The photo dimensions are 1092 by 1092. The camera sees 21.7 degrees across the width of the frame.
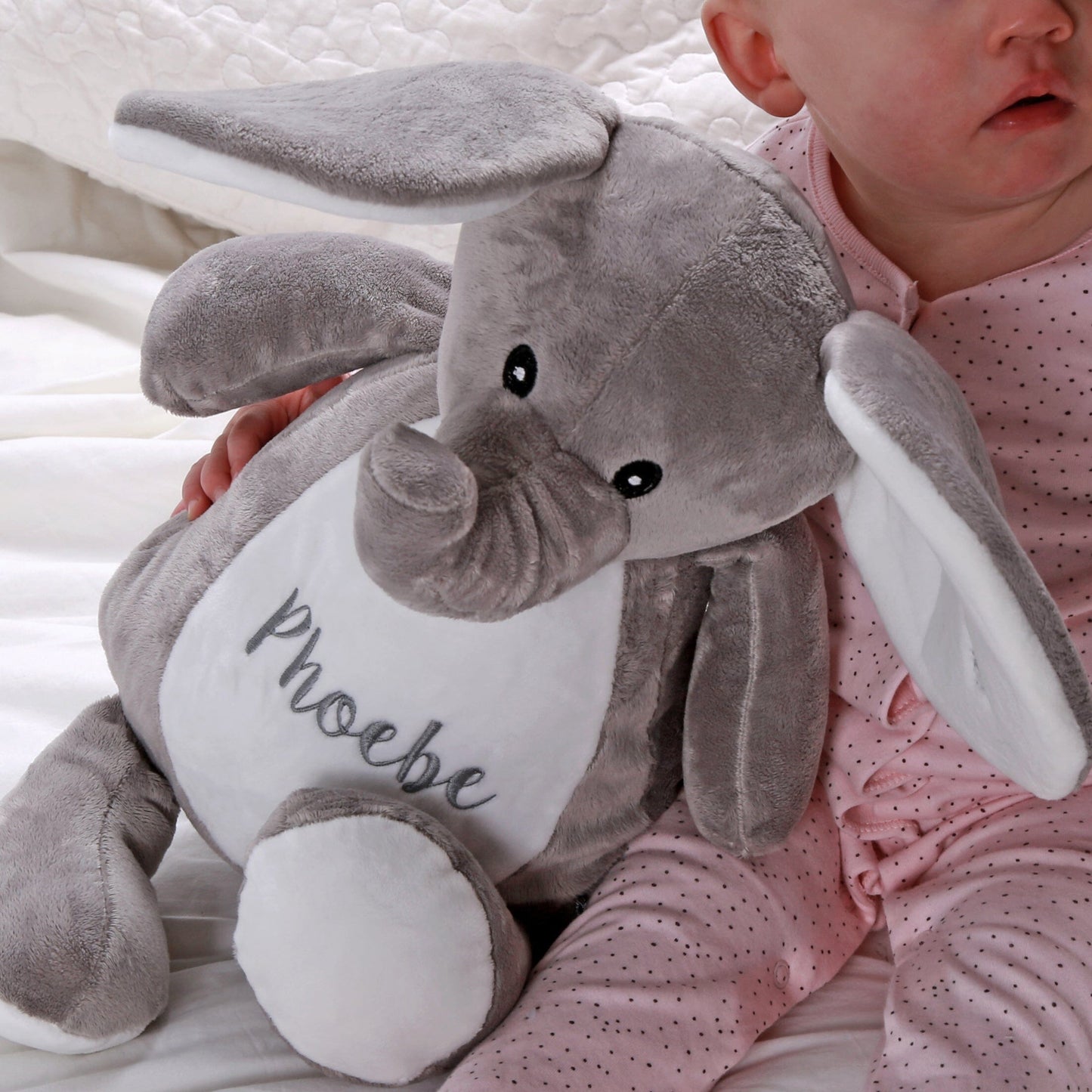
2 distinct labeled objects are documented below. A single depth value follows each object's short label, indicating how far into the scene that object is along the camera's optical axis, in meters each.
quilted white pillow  1.26
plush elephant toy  0.83
